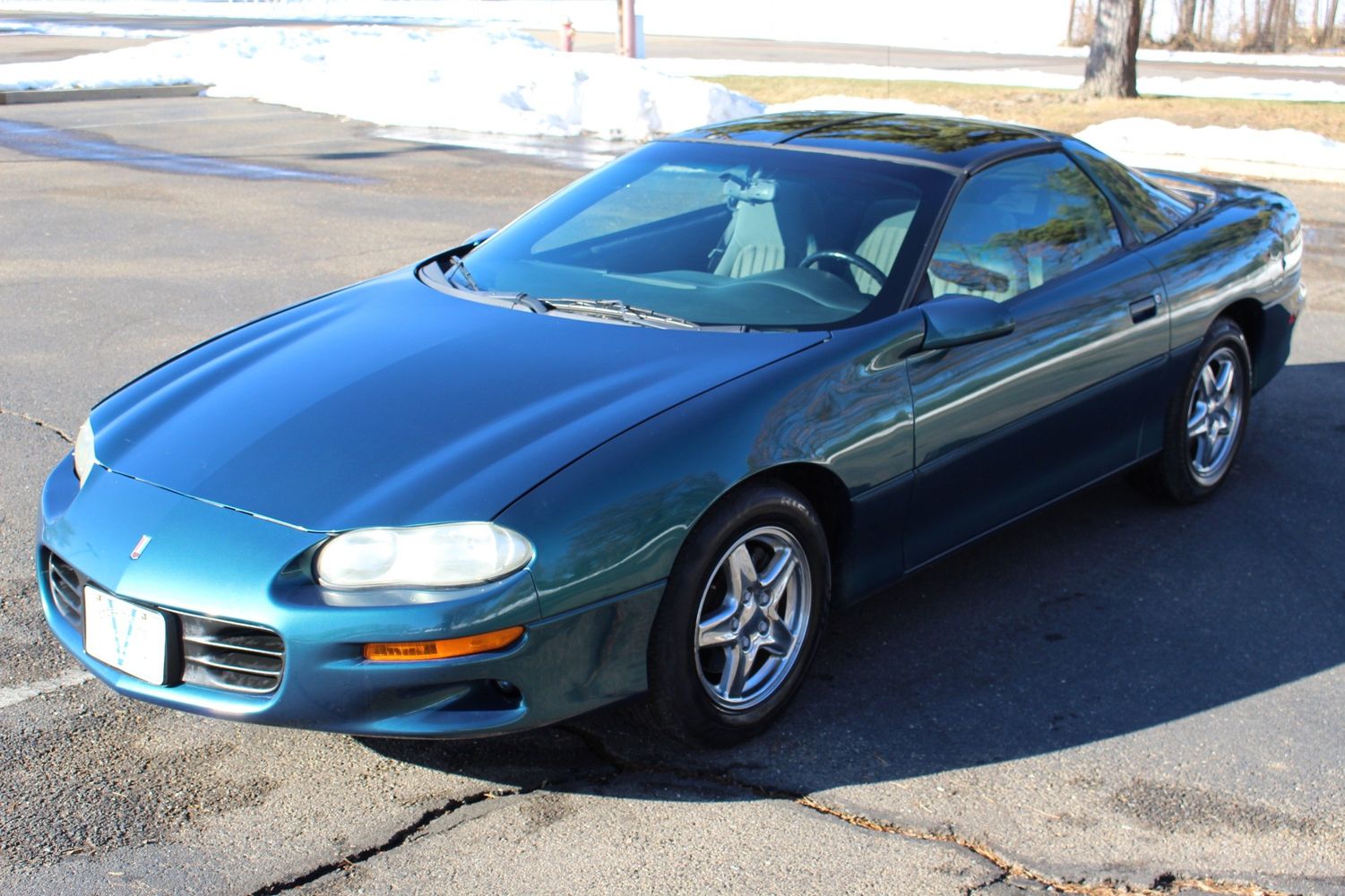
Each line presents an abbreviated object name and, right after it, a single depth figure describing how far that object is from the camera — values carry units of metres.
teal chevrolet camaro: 3.15
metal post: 24.86
